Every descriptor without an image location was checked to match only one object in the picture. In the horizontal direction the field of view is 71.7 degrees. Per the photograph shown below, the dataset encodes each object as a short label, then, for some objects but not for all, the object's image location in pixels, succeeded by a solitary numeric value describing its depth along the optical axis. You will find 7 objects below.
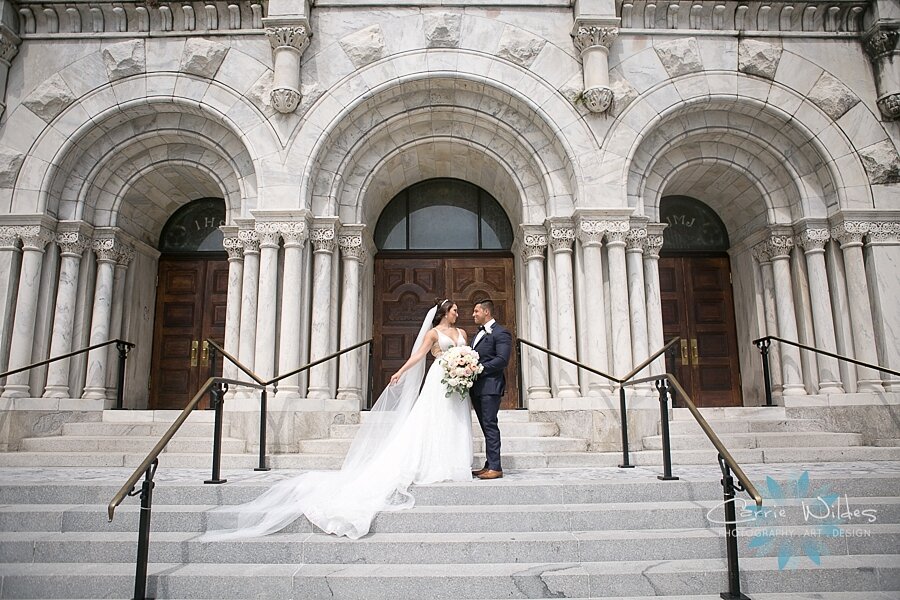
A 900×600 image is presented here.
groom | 6.20
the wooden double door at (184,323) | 10.96
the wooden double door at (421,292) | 10.94
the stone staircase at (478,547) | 4.22
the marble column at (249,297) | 9.13
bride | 4.86
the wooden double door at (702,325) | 10.90
